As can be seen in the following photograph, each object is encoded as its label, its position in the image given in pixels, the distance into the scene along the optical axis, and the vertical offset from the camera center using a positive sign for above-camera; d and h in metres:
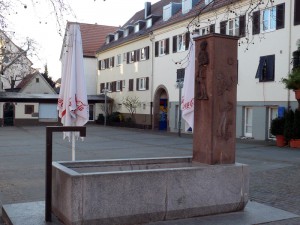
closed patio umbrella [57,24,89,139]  6.96 +0.63
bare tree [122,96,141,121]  31.97 +0.80
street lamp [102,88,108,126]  35.59 +0.69
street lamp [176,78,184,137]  22.54 +1.91
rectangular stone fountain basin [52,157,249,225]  4.49 -1.15
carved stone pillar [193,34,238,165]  5.39 +0.26
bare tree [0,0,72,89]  9.81 +3.86
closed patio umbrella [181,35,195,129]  7.33 +0.43
